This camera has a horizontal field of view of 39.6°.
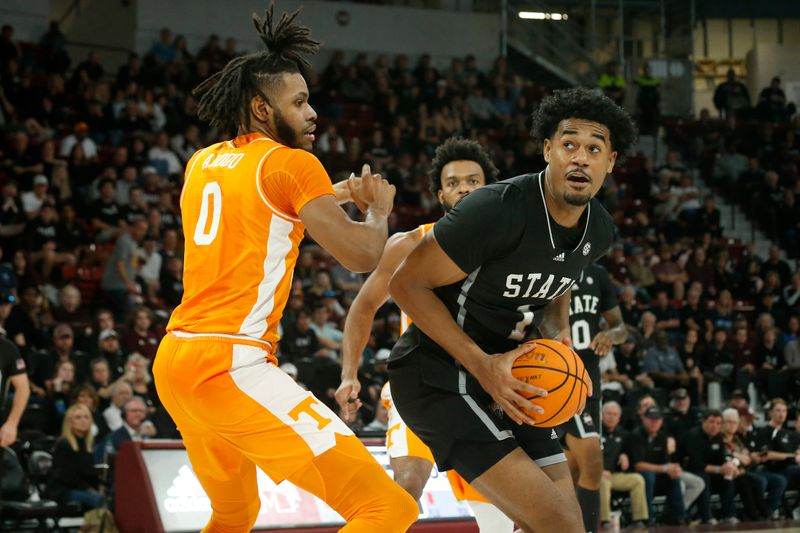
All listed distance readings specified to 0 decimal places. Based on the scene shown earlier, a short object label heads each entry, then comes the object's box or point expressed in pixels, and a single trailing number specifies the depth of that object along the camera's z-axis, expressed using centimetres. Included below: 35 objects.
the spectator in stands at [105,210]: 1403
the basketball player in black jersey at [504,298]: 404
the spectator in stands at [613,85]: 2242
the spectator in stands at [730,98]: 2405
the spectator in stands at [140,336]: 1152
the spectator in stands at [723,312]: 1720
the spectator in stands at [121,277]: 1287
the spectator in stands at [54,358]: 1074
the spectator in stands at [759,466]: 1302
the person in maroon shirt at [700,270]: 1830
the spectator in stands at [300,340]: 1260
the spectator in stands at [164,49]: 1897
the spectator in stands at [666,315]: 1634
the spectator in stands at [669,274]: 1734
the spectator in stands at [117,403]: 1018
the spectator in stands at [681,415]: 1336
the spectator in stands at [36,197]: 1352
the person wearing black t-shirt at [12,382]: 752
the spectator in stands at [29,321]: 1134
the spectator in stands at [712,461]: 1273
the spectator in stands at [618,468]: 1185
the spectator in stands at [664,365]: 1493
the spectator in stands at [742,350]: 1630
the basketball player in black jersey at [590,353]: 728
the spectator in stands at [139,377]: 1075
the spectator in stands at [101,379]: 1044
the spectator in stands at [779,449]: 1345
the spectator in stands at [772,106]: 2366
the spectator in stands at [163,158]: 1552
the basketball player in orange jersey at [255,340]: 377
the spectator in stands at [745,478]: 1281
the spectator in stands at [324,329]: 1294
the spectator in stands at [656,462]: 1221
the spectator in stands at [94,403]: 985
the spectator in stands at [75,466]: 923
